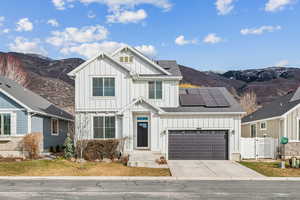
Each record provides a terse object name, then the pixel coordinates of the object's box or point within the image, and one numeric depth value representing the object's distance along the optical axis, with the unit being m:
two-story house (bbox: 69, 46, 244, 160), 20.39
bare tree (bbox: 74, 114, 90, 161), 19.39
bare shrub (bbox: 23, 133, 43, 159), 19.73
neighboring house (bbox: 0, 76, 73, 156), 20.31
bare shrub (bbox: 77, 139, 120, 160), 19.39
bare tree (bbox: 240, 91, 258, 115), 52.12
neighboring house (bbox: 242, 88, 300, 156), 20.80
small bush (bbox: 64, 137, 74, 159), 19.27
